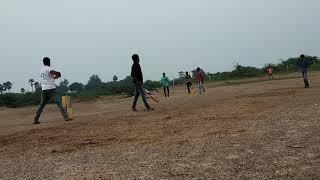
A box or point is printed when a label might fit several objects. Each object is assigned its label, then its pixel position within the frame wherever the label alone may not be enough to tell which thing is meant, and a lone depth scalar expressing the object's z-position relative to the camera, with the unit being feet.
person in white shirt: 48.80
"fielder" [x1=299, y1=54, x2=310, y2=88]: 84.79
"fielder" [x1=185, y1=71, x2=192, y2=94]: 109.53
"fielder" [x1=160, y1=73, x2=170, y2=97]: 105.81
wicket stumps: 58.75
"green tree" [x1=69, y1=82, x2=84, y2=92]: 258.53
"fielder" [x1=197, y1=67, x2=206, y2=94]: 101.96
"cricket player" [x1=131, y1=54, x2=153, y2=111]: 54.90
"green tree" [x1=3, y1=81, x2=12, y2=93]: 231.30
